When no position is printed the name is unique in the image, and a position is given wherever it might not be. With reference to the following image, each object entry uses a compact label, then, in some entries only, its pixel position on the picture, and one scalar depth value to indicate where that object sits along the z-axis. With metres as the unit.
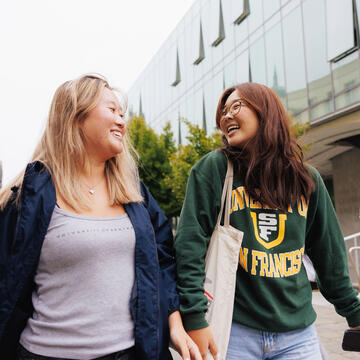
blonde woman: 1.62
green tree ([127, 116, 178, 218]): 20.19
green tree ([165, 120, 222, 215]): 14.22
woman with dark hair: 1.85
